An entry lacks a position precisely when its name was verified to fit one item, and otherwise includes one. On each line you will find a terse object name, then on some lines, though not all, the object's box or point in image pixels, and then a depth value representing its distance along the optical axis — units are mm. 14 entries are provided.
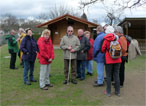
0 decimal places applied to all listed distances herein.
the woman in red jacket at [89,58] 6320
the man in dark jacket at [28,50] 5129
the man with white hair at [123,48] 4605
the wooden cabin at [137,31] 20691
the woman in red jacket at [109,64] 4120
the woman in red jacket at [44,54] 4773
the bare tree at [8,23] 47334
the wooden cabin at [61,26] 17531
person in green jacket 7356
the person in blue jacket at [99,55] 4762
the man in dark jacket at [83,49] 5734
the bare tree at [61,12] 36344
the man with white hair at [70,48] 5282
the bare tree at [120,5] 9066
